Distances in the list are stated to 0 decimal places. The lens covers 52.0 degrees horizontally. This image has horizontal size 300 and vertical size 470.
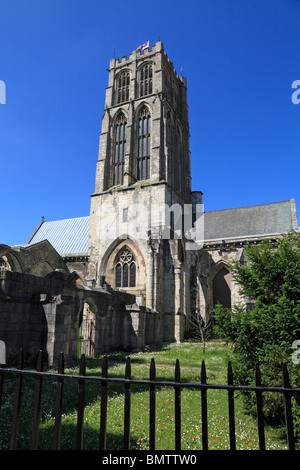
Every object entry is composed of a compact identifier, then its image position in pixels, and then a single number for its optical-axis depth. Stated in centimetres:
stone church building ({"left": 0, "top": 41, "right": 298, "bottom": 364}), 1928
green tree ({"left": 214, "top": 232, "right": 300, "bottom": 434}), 592
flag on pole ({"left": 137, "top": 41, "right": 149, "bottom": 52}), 3468
